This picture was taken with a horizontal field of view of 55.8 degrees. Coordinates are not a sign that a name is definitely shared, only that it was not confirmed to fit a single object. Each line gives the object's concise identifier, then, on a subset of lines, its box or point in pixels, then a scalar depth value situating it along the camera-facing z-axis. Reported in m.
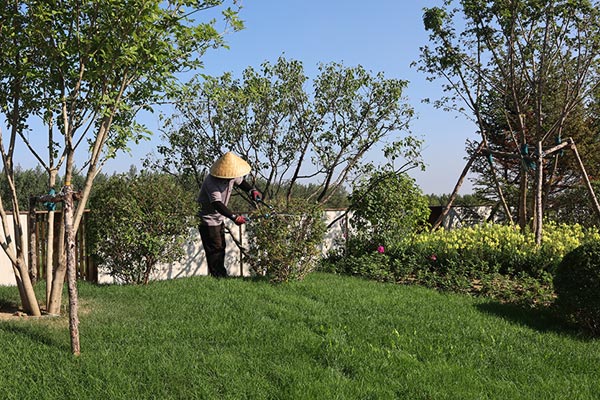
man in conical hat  8.42
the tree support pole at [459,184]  12.02
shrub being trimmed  7.89
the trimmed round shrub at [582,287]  5.90
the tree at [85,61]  5.48
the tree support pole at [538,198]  10.06
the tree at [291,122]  11.55
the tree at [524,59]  10.85
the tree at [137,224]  7.48
